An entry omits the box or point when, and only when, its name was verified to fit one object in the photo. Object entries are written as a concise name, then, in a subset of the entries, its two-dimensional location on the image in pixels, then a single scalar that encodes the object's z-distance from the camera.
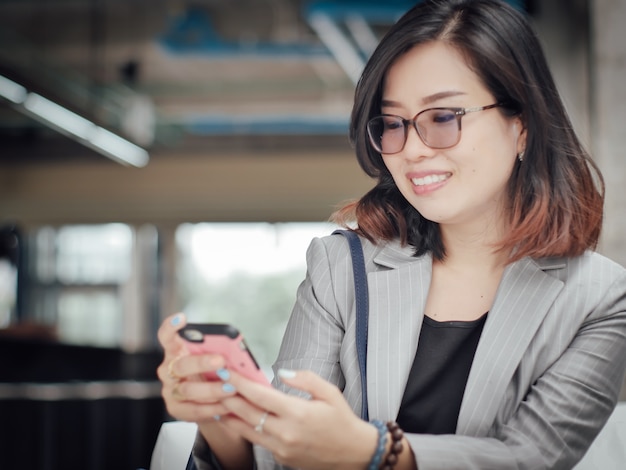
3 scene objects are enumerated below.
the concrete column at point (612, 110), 4.70
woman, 1.54
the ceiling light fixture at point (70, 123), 6.28
